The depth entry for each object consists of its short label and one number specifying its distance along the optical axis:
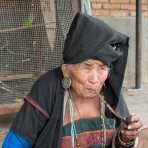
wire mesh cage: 5.28
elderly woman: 2.73
